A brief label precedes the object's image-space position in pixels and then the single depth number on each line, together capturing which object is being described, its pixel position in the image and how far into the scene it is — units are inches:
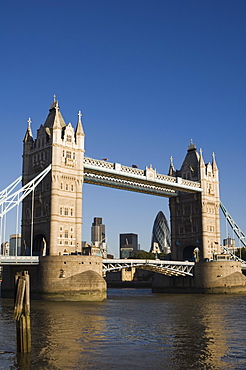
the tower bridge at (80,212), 2687.0
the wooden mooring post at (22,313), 1050.8
